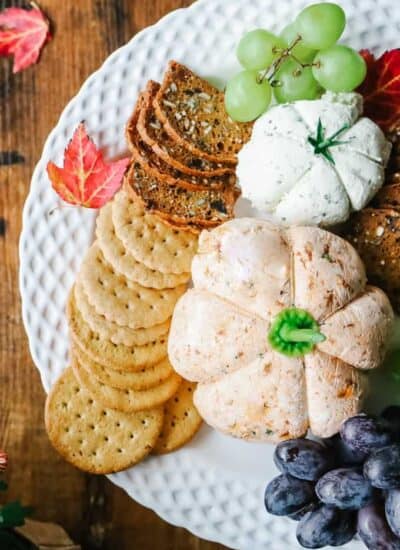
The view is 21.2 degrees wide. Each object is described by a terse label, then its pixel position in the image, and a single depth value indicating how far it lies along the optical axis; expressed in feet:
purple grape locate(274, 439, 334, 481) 1.49
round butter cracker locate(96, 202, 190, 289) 1.62
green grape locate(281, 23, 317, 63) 1.58
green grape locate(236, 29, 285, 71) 1.57
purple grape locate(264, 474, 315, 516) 1.49
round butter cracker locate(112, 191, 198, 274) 1.63
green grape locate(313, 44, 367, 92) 1.53
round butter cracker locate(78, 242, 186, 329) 1.61
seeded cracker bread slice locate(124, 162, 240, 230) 1.64
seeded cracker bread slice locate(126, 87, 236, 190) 1.63
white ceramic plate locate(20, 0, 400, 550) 1.67
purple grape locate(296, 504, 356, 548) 1.47
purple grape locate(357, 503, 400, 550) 1.44
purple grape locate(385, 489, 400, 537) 1.41
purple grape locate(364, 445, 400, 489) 1.41
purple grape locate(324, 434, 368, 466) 1.49
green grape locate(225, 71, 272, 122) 1.57
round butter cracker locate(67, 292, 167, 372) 1.62
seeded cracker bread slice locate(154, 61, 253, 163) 1.64
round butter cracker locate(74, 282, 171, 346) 1.61
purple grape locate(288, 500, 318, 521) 1.51
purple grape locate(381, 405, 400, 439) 1.49
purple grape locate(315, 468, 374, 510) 1.44
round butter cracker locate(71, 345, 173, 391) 1.62
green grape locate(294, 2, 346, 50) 1.53
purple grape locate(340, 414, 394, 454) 1.46
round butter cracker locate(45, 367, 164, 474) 1.64
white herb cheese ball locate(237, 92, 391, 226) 1.54
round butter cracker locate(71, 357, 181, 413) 1.63
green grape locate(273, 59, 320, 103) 1.58
